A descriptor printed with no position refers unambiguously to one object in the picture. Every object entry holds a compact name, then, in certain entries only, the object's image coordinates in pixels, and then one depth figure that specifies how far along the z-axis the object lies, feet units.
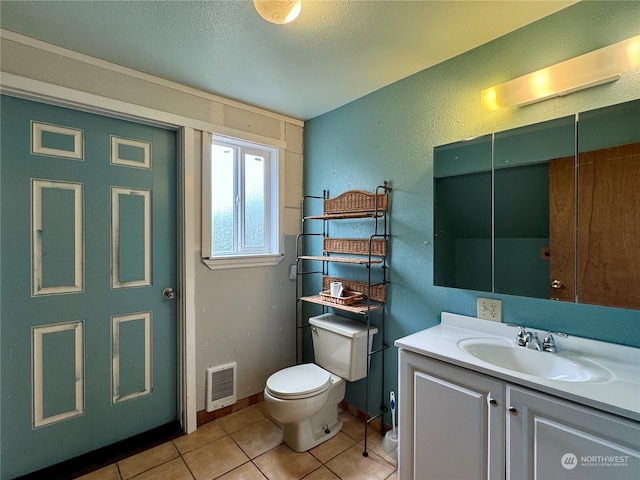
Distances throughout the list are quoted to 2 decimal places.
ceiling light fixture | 3.78
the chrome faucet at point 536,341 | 4.27
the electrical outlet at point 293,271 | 8.48
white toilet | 5.77
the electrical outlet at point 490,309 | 4.99
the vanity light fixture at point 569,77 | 3.85
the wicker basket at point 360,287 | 6.62
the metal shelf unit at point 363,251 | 6.56
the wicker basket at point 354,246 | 6.62
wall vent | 7.03
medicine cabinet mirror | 3.78
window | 7.04
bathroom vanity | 3.11
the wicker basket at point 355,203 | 6.58
